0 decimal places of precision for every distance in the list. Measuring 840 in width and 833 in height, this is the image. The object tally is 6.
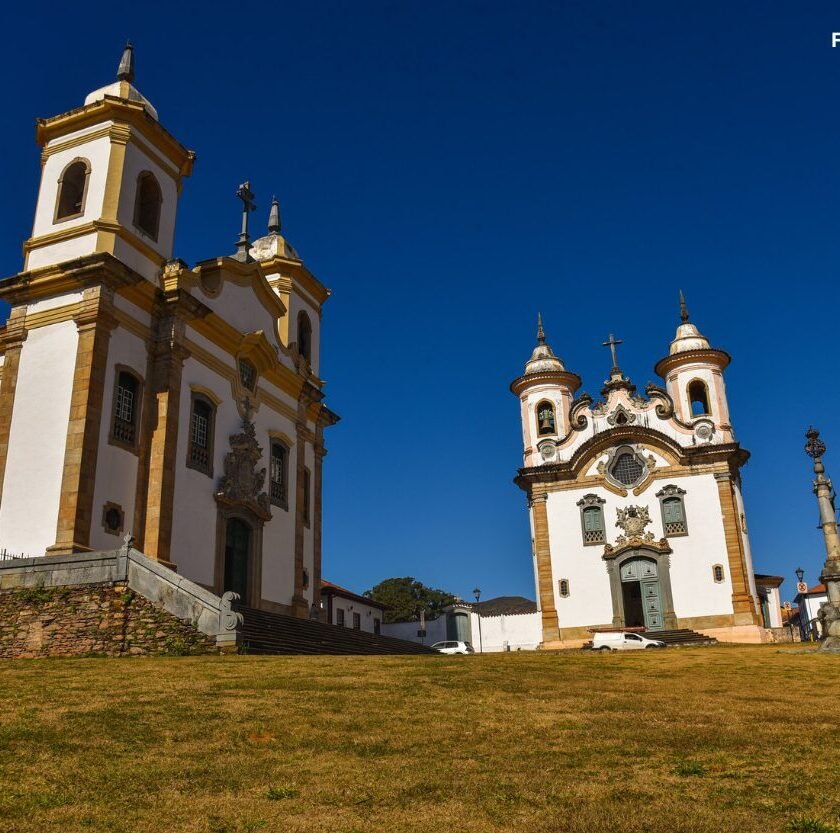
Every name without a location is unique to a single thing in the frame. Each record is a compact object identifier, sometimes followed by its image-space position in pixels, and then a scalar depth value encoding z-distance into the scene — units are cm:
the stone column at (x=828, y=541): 2078
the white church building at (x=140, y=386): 1931
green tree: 6122
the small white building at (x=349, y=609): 3869
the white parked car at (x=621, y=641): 2974
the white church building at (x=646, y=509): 3544
